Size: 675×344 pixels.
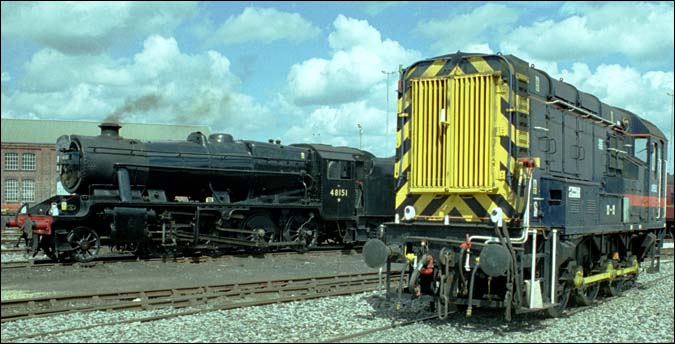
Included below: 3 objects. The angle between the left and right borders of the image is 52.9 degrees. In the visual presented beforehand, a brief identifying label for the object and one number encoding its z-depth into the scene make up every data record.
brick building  59.34
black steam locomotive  16.53
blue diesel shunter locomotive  8.60
